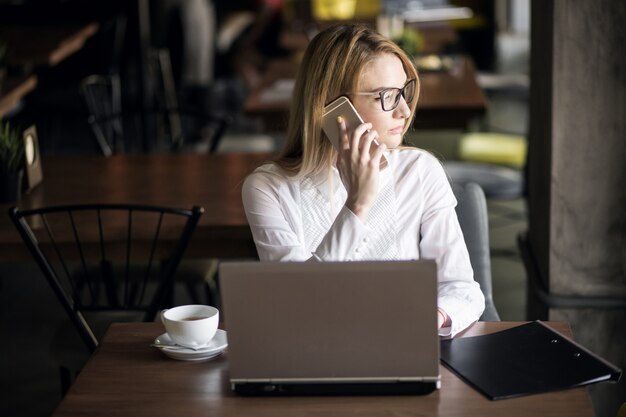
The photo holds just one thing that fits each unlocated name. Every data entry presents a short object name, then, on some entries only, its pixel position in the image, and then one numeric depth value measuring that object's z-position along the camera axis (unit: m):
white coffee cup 2.70
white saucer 2.68
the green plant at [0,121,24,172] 4.60
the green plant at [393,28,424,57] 7.97
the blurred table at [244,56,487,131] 6.62
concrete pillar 3.85
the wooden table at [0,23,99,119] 7.87
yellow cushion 7.00
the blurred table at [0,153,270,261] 4.22
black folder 2.45
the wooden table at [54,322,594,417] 2.36
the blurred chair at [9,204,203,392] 3.94
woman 3.11
